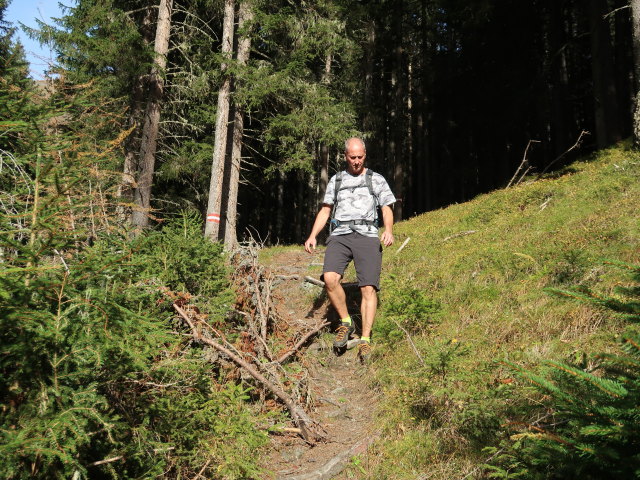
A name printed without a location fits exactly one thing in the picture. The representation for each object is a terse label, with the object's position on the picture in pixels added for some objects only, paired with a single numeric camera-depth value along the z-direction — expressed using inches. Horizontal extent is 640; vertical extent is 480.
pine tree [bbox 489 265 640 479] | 58.8
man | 196.9
